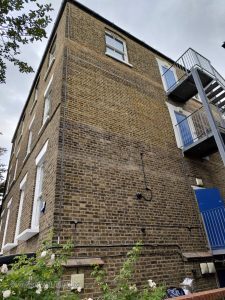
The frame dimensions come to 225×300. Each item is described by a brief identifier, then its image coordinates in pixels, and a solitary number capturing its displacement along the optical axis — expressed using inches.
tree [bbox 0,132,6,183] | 707.8
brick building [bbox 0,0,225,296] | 216.8
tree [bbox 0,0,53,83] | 220.2
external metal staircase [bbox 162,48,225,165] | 319.7
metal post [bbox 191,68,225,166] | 284.3
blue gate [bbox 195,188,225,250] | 283.6
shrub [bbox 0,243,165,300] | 81.8
